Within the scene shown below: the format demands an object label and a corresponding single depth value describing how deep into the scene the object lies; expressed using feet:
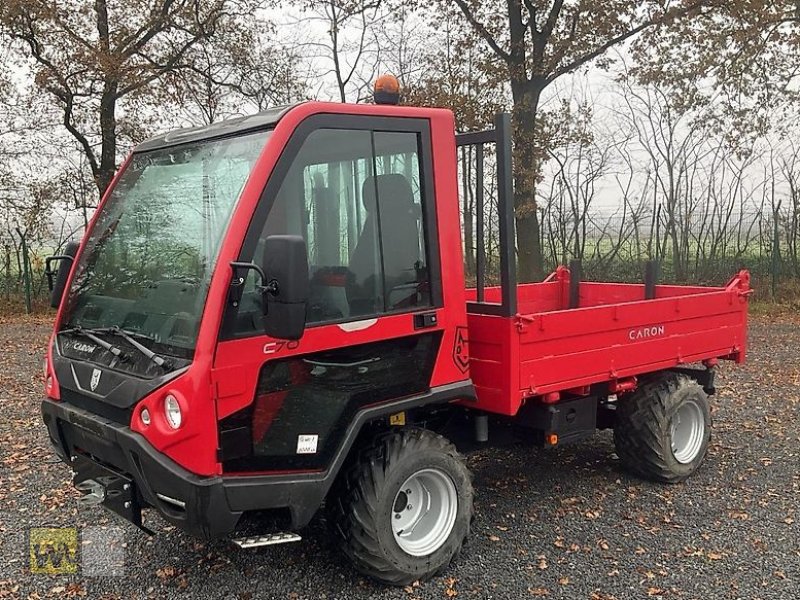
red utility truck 9.41
